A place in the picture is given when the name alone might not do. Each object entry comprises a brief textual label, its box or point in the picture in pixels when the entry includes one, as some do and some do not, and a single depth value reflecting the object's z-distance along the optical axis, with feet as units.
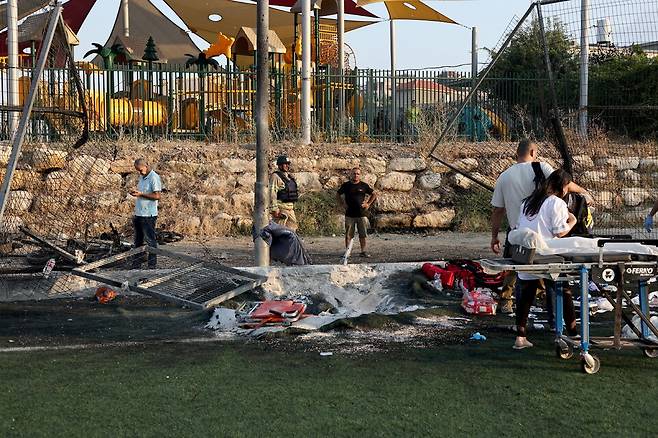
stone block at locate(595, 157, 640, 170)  52.91
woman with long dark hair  23.75
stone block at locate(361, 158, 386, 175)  55.62
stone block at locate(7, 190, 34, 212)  44.75
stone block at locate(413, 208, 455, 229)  54.65
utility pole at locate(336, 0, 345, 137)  59.06
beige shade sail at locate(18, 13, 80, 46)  60.39
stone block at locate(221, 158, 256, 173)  53.06
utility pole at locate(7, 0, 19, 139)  46.19
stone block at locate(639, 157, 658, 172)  53.01
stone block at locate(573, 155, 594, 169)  52.12
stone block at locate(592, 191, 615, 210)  48.93
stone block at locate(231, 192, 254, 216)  51.85
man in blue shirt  40.14
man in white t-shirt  29.40
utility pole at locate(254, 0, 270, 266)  36.37
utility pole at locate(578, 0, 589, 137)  50.23
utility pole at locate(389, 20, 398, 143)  59.82
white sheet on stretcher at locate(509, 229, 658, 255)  22.06
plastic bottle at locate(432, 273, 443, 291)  33.04
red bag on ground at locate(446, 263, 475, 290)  32.63
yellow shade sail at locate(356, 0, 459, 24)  86.58
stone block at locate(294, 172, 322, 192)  53.88
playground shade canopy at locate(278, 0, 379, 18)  71.20
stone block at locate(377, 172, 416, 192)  55.31
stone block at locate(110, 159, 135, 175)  51.11
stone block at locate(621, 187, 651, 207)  49.24
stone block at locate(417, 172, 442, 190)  56.13
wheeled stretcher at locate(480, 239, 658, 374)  21.77
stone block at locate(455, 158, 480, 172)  56.75
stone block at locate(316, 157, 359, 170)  54.90
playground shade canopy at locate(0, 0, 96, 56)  82.43
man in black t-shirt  44.96
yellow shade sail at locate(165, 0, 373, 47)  84.23
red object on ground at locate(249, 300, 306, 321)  27.86
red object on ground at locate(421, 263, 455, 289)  33.12
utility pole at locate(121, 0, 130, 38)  80.53
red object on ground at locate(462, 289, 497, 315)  29.73
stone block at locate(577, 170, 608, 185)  50.70
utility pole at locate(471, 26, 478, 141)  61.00
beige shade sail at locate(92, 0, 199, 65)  81.51
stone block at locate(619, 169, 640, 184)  50.70
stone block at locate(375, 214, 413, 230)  54.44
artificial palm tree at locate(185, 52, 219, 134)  55.98
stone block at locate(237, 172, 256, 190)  52.75
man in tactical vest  38.06
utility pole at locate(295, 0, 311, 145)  54.60
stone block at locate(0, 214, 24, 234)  39.37
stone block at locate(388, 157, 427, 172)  55.93
